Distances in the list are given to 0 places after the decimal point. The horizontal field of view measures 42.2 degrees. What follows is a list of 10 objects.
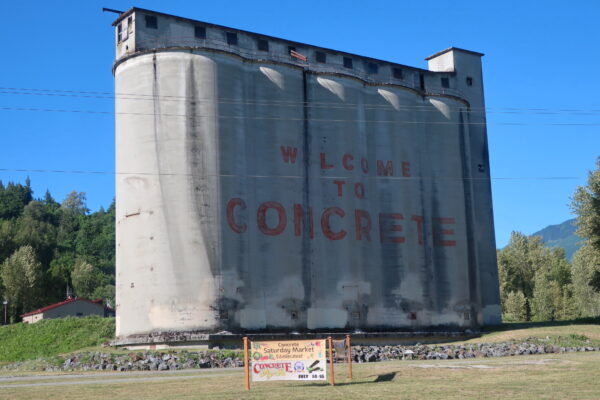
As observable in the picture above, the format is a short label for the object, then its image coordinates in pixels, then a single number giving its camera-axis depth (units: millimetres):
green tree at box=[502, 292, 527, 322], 96000
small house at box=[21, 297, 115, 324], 76750
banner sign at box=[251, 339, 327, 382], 21781
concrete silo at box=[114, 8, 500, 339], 45250
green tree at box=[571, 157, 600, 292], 58969
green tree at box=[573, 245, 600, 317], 91812
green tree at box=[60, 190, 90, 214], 190875
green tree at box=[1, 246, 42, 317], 96750
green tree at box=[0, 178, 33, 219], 175500
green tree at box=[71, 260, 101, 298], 114125
